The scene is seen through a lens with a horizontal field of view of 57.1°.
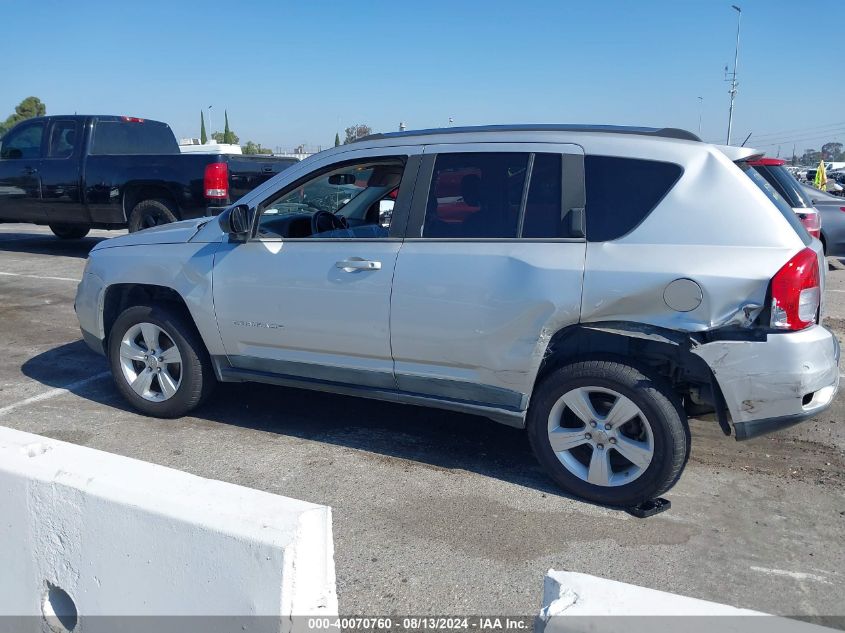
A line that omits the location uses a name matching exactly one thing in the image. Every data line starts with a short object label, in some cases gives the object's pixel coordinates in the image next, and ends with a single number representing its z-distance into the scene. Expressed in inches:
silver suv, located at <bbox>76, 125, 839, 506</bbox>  148.3
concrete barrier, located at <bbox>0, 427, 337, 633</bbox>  91.3
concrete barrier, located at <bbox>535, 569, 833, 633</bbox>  77.4
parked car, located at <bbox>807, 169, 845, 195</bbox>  1288.3
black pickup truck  413.4
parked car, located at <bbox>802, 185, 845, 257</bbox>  481.4
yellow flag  1052.9
